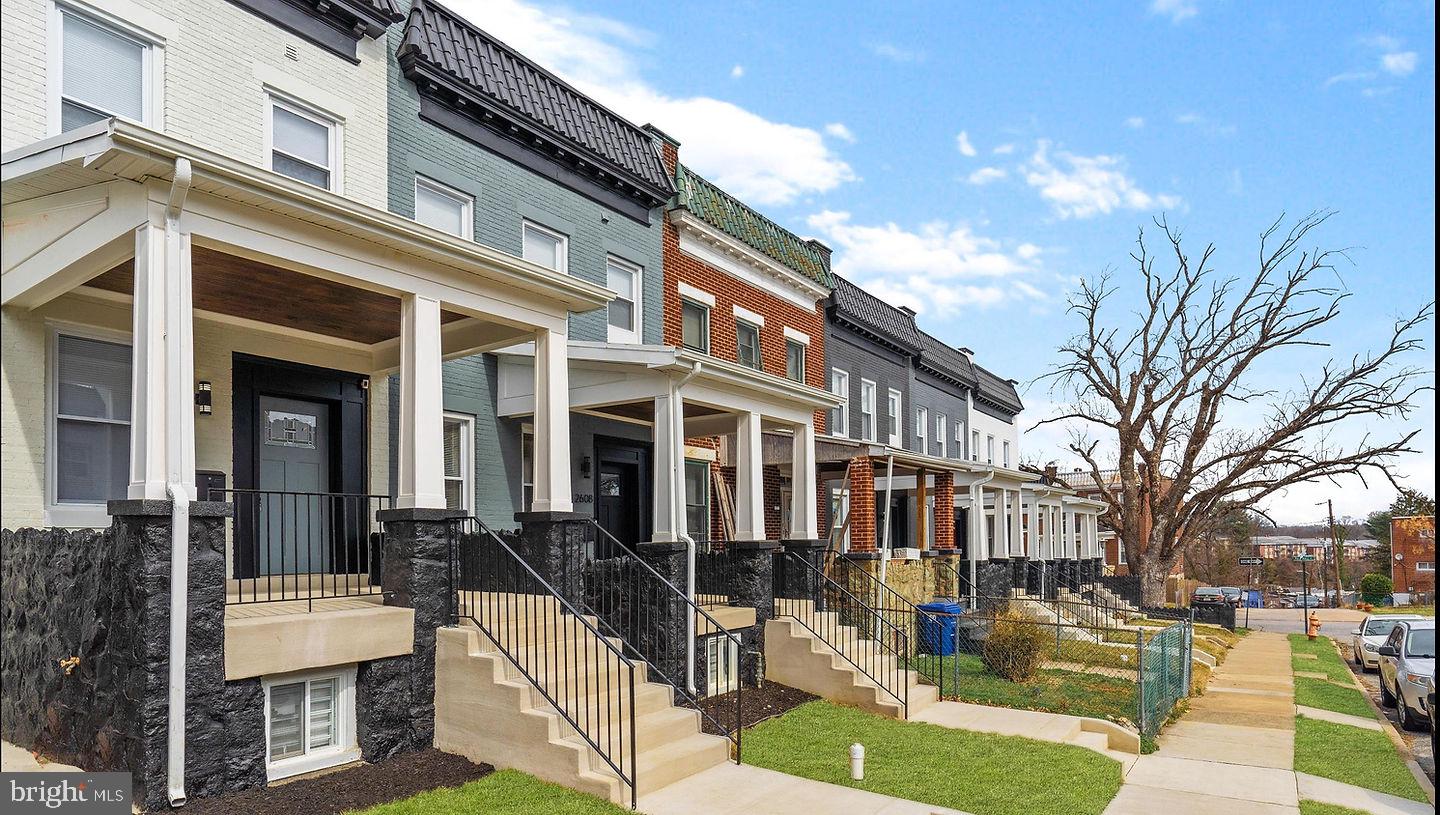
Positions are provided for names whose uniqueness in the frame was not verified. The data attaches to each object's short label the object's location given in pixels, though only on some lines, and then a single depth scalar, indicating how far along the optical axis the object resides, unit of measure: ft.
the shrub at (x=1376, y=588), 176.65
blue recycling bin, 53.98
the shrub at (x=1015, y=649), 48.06
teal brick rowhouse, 39.06
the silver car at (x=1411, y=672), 46.62
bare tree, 97.30
